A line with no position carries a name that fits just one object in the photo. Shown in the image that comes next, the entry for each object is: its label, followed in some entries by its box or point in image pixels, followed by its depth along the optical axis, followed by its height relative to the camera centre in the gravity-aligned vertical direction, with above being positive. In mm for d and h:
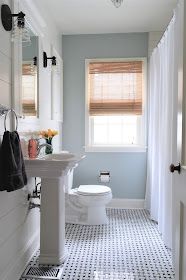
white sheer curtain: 1881 +118
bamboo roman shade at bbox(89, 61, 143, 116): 2877 +663
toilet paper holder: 2892 -577
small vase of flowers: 2043 -4
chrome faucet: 1823 -96
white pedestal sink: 1687 -692
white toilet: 2344 -793
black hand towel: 1236 -181
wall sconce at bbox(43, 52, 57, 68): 2137 +783
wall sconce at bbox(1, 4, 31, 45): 1377 +761
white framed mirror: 1741 +492
